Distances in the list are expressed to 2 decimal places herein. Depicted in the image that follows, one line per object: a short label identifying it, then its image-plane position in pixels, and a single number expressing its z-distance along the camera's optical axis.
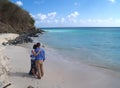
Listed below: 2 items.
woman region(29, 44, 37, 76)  3.78
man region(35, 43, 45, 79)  3.74
